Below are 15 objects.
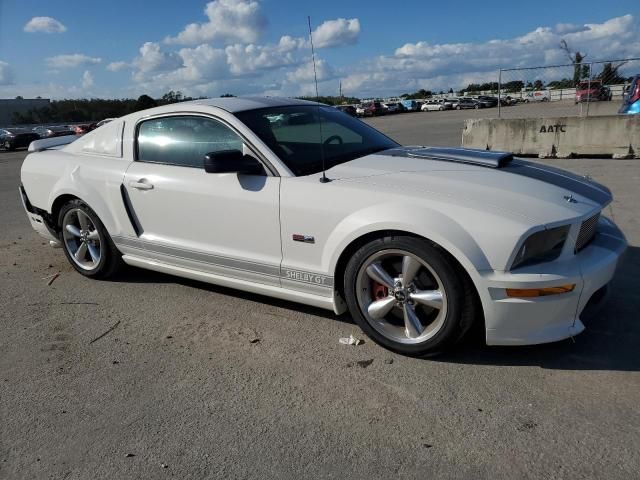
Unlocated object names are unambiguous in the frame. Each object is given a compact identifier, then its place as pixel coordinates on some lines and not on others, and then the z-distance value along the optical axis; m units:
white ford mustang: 2.84
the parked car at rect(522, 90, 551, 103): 33.96
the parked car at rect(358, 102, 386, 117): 50.44
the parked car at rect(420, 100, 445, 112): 59.62
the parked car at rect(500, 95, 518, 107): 42.07
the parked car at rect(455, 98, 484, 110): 58.25
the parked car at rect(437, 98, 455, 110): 59.41
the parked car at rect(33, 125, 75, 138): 30.95
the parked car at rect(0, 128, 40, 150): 29.81
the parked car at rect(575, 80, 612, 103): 16.79
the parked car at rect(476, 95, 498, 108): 57.34
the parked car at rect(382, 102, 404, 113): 55.81
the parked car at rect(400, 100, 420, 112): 63.16
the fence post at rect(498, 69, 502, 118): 14.67
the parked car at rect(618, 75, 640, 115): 12.21
